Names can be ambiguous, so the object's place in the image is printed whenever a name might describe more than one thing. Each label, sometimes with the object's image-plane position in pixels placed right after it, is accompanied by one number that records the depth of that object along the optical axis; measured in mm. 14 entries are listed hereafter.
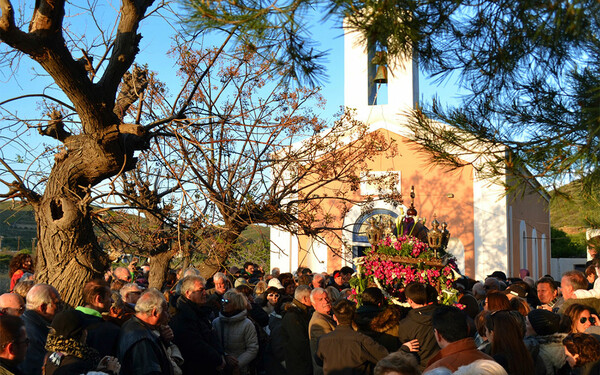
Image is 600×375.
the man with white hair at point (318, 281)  10069
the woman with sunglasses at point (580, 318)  6008
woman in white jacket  7586
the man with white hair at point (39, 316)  5374
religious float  9062
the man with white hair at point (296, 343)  7773
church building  23125
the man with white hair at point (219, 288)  8727
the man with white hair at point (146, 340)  5293
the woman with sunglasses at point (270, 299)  9836
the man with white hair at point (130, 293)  6664
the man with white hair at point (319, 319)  7387
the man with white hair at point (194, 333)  6688
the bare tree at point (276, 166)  9266
